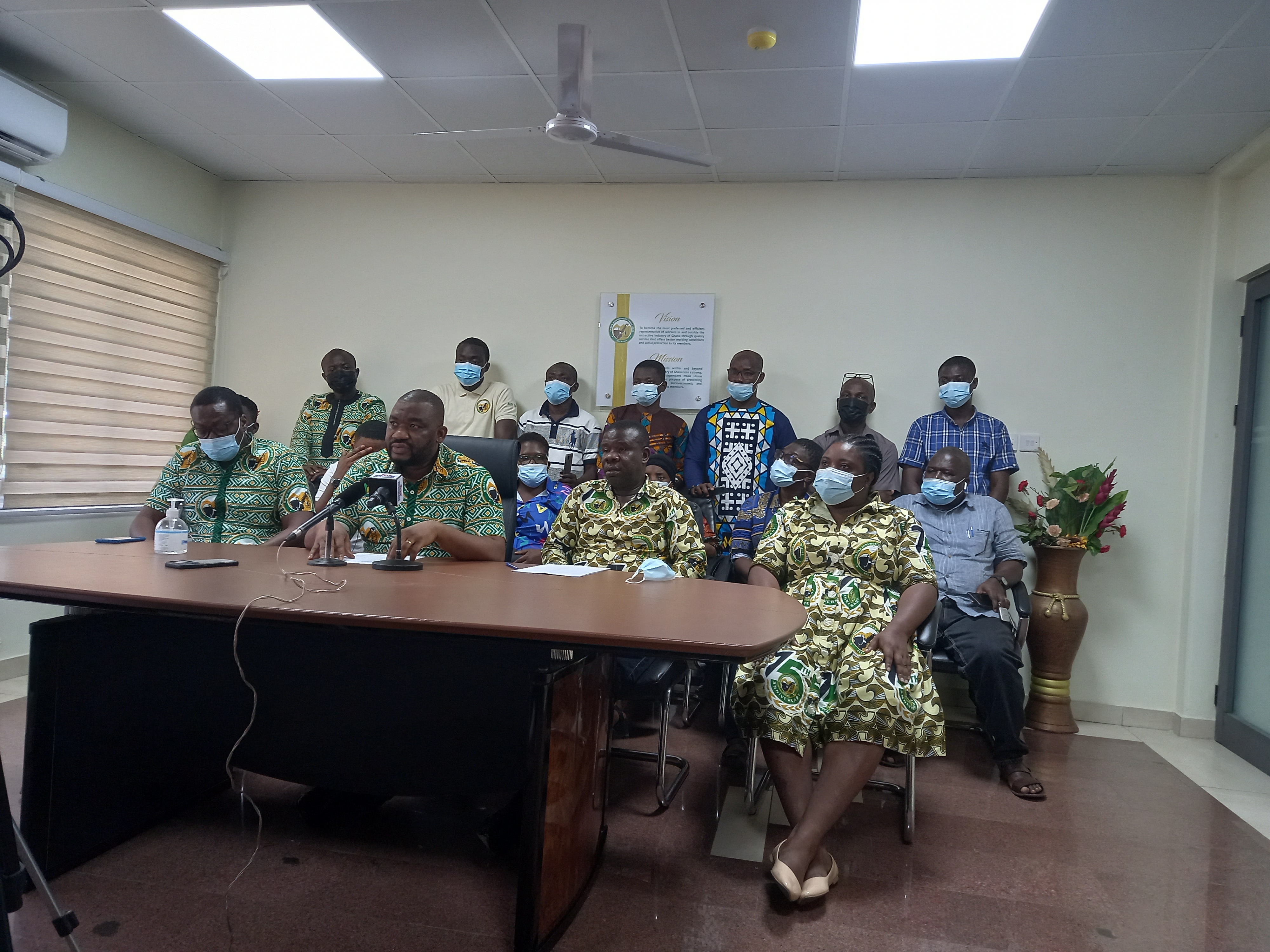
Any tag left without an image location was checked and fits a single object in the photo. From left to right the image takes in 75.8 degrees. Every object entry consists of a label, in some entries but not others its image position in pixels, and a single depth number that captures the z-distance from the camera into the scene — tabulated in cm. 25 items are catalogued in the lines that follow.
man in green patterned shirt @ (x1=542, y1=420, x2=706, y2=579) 279
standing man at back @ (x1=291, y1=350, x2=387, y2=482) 462
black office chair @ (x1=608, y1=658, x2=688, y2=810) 235
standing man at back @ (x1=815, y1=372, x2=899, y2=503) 412
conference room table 163
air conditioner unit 340
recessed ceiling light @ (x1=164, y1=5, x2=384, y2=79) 311
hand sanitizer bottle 227
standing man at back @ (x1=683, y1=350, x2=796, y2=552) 419
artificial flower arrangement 379
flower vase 378
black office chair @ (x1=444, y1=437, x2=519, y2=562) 291
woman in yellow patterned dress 209
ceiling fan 308
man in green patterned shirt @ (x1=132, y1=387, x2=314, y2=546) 279
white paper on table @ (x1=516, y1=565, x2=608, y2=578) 227
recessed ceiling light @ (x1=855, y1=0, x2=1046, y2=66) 282
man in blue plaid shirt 402
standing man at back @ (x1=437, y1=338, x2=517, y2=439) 457
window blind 382
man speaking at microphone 250
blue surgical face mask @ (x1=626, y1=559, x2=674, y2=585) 220
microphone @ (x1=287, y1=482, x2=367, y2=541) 203
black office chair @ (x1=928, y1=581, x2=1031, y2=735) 304
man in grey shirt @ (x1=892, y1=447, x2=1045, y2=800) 294
